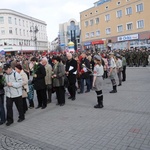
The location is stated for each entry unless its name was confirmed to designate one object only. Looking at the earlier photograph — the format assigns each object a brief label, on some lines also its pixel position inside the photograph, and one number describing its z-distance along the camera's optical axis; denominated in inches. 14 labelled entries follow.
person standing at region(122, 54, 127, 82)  495.2
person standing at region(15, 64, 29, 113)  280.3
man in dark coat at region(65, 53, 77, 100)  347.3
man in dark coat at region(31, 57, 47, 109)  303.4
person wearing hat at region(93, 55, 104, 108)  285.1
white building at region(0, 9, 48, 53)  2581.2
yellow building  1593.3
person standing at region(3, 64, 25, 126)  248.4
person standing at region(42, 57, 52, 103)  330.0
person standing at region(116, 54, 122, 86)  436.9
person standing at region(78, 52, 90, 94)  397.7
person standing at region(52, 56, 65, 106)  316.2
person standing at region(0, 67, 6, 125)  254.7
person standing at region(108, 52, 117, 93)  376.6
